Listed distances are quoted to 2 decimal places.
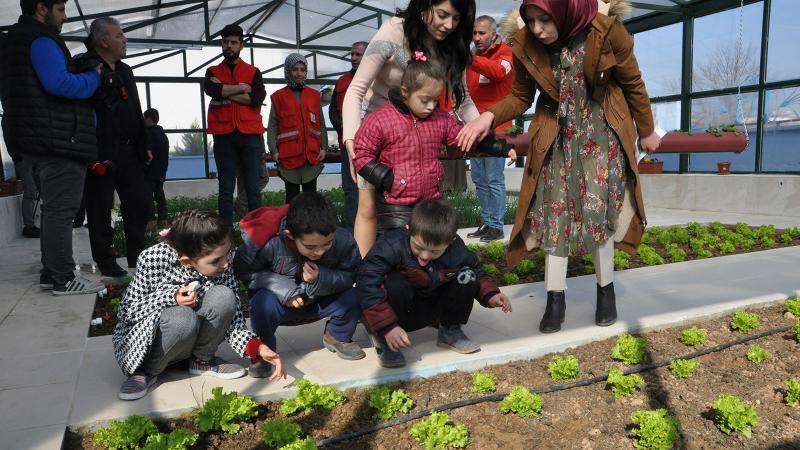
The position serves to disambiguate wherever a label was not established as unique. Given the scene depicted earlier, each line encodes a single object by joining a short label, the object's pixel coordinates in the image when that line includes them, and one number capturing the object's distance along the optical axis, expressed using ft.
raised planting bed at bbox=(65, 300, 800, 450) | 7.02
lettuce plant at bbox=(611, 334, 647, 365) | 8.93
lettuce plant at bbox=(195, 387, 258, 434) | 7.04
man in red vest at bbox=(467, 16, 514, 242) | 16.93
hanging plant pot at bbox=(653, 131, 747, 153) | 13.11
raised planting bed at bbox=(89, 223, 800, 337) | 14.49
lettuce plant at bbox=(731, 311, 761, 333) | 10.35
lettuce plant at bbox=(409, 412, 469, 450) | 6.77
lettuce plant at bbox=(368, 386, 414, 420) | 7.49
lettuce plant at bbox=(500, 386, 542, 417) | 7.54
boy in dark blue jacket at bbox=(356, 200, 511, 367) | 8.52
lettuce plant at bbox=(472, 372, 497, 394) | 8.09
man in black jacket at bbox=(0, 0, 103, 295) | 12.64
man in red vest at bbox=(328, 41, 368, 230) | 18.26
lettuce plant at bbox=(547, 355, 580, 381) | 8.43
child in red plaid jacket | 9.05
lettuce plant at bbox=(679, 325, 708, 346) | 9.71
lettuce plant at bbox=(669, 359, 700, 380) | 8.54
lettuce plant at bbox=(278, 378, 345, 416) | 7.50
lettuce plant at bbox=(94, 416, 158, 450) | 6.66
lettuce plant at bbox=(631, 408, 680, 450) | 6.62
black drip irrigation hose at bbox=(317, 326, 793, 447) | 7.06
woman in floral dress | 9.71
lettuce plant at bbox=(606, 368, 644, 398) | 8.06
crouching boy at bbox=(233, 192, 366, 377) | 8.38
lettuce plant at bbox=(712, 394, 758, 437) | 6.98
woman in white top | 9.51
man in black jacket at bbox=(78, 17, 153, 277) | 14.51
